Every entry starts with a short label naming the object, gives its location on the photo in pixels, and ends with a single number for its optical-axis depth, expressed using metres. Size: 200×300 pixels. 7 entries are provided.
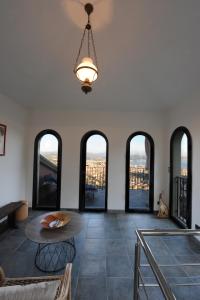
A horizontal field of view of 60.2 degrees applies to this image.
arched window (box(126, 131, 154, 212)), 4.70
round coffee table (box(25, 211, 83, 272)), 2.19
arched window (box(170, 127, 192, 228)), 3.70
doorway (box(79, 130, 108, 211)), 4.76
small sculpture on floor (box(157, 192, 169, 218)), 4.29
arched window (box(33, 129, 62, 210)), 4.77
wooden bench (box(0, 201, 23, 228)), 3.34
